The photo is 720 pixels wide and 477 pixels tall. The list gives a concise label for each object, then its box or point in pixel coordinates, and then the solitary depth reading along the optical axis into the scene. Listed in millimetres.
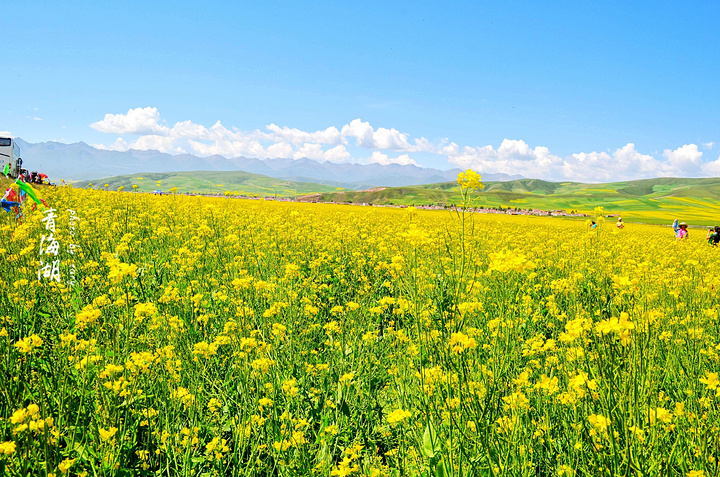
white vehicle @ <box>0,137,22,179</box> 22311
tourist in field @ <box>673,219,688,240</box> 16266
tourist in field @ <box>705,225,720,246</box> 15314
